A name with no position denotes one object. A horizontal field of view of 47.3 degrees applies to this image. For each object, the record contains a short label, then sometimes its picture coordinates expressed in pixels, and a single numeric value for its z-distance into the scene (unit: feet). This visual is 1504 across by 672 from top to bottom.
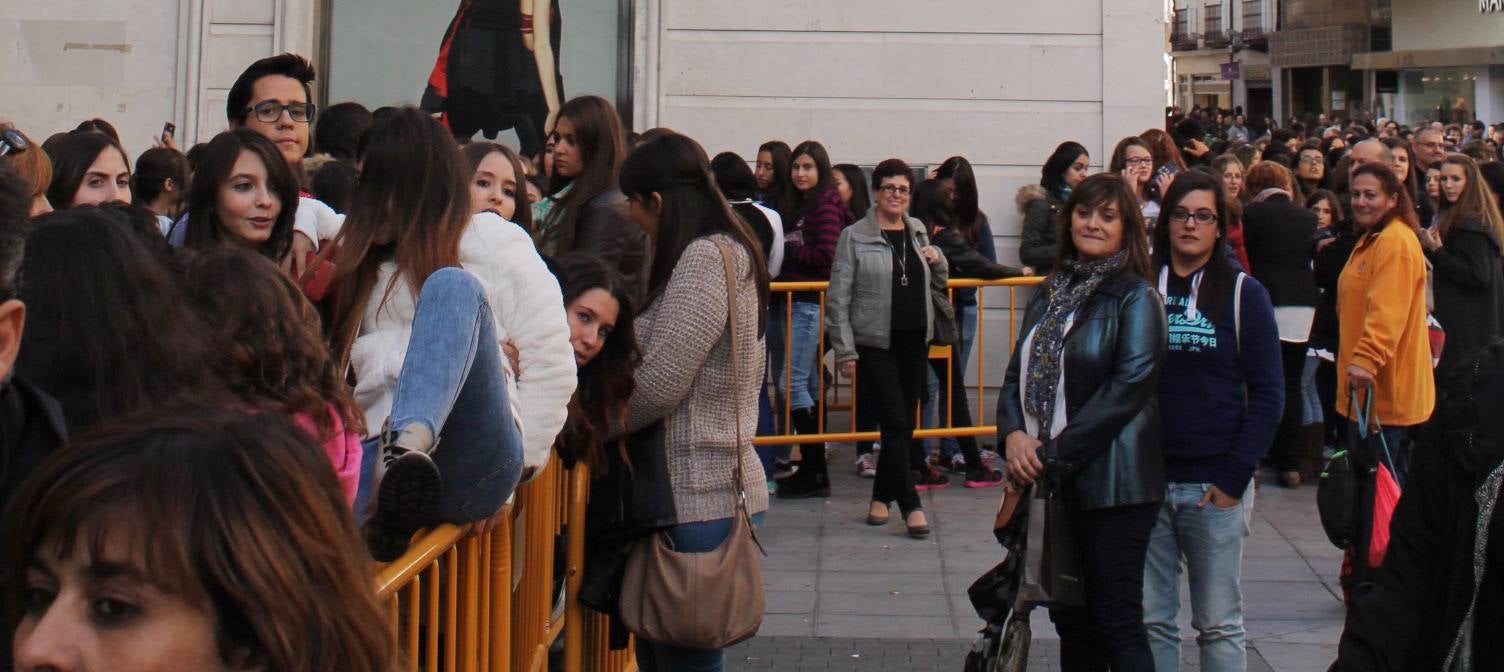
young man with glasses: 18.44
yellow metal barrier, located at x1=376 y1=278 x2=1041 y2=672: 10.48
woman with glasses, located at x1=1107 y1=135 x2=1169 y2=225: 33.56
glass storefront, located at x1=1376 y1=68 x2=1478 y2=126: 142.10
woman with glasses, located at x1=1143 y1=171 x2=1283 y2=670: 17.01
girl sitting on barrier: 10.44
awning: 139.54
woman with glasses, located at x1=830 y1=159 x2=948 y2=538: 27.53
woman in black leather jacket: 16.24
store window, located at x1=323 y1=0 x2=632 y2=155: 37.27
